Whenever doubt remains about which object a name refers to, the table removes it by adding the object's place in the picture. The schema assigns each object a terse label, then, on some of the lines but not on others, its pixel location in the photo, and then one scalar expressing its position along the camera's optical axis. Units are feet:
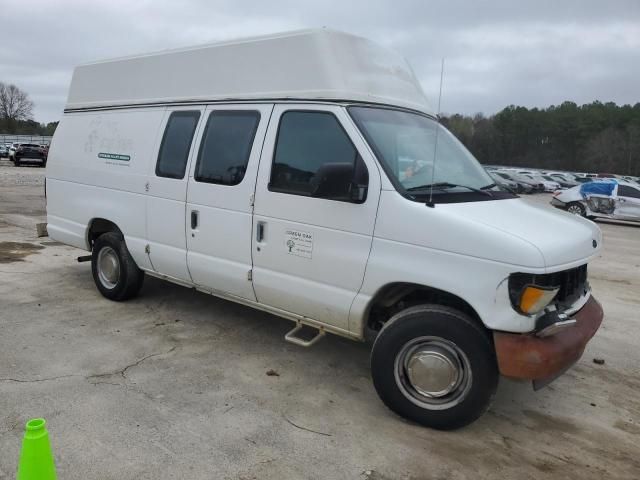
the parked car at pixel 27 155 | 123.13
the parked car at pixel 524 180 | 131.95
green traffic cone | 6.96
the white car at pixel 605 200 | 64.90
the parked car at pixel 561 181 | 142.87
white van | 11.03
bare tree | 308.19
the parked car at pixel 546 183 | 137.49
